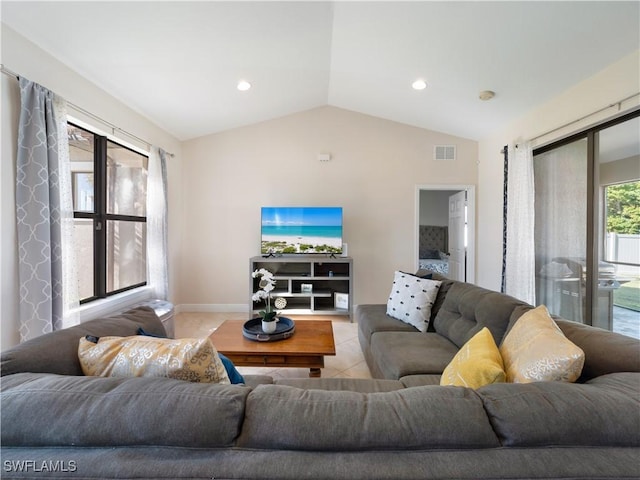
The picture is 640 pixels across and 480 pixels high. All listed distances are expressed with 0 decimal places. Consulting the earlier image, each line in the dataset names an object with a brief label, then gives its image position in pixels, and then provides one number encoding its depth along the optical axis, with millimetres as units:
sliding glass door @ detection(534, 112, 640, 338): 2256
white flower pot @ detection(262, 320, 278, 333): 2205
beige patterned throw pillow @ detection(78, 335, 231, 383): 877
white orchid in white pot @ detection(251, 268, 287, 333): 2211
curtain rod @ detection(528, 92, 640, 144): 2079
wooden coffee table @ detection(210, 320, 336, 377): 1951
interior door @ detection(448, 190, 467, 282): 4320
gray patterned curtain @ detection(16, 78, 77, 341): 1915
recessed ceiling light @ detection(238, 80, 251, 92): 3049
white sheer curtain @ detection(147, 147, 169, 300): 3404
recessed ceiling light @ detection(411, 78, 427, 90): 2996
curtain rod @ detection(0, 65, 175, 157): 1844
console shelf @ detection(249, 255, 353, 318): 3848
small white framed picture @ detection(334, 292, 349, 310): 3928
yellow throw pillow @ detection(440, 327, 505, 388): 1013
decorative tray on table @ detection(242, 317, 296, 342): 2123
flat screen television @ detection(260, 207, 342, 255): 3969
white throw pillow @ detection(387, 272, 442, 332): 2295
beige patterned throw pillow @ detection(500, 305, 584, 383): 972
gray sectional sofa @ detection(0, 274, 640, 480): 593
